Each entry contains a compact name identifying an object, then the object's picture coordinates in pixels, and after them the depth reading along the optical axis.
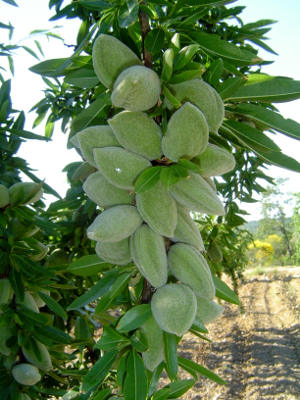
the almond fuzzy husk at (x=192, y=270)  0.68
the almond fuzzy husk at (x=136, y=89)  0.62
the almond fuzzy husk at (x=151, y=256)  0.67
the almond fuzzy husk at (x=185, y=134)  0.62
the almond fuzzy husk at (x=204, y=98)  0.67
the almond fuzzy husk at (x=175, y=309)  0.65
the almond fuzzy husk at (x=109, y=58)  0.68
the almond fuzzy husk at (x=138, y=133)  0.67
